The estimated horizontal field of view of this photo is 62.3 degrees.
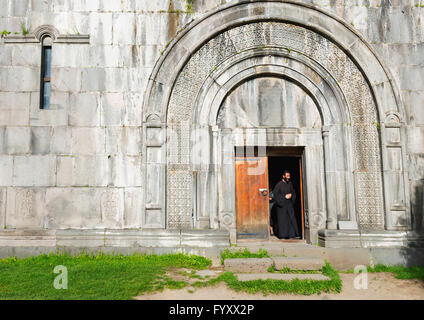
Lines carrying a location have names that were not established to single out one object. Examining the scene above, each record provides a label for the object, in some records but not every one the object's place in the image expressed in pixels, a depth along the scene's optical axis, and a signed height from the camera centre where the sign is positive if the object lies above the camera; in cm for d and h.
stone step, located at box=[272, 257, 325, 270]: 591 -115
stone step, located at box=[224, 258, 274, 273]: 598 -118
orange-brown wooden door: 768 -3
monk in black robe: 822 -29
